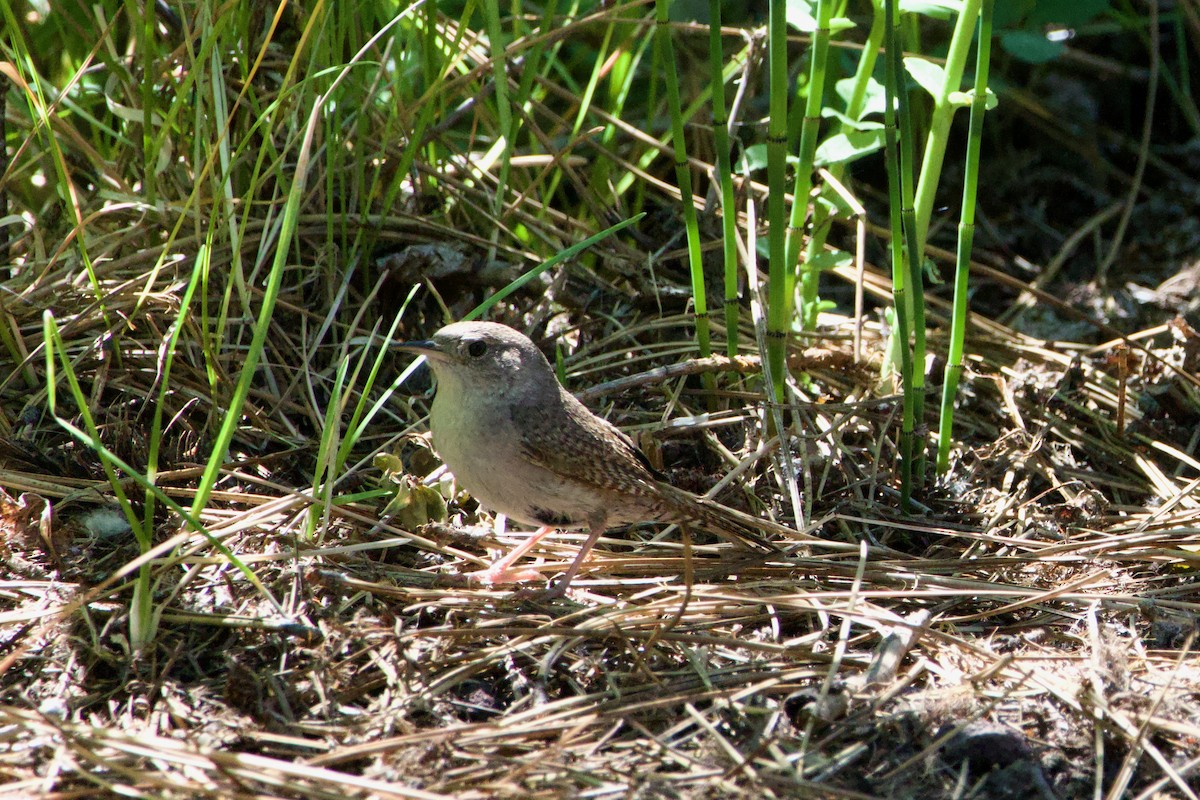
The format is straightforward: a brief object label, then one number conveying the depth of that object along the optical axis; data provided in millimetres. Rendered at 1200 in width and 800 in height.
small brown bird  7437
